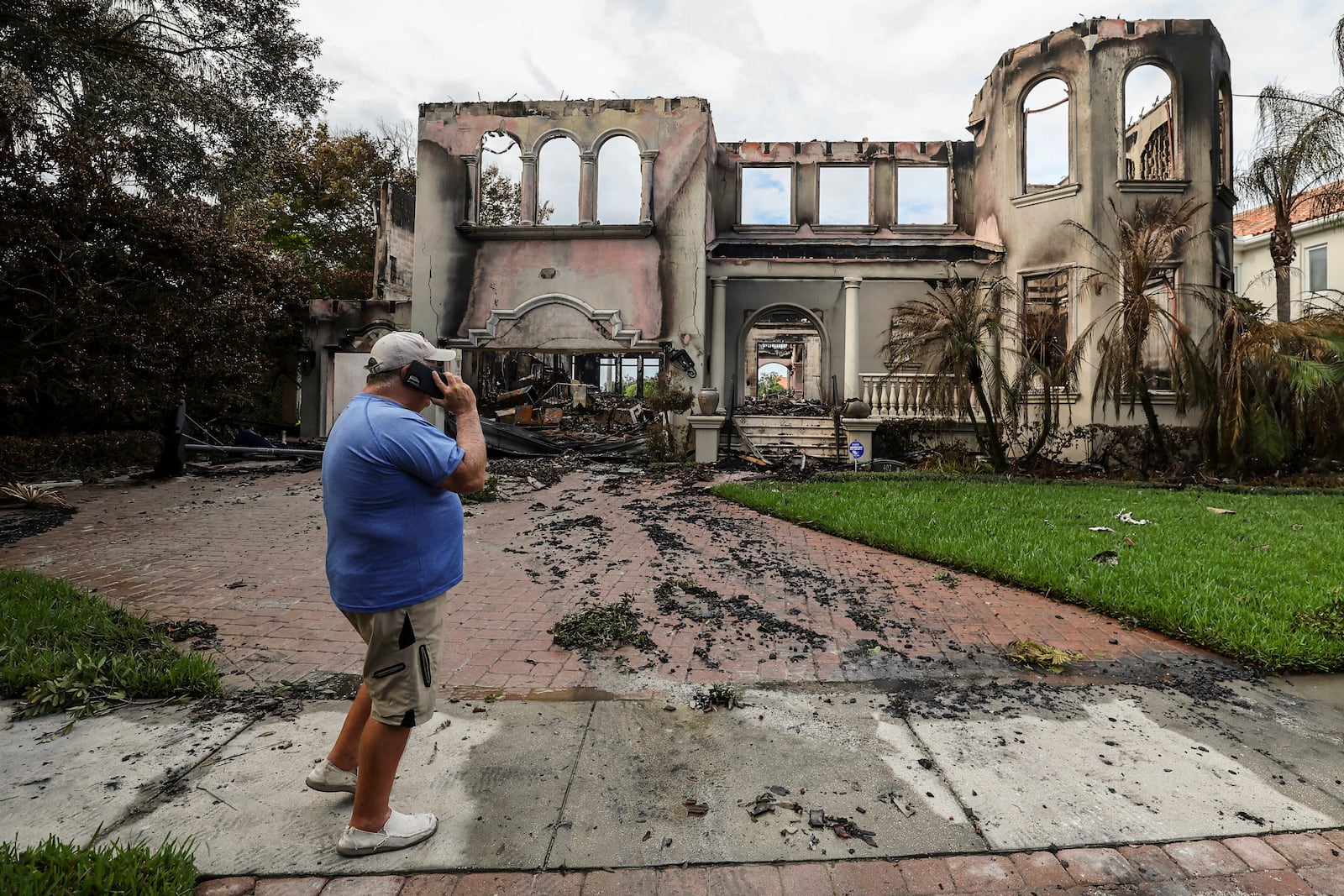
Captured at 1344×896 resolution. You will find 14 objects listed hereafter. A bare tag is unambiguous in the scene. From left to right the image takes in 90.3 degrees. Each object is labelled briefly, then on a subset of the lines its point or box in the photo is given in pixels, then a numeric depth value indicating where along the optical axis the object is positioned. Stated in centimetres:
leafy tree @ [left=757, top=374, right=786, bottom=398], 5264
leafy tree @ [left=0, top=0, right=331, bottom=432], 888
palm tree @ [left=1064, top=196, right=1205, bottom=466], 957
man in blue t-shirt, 191
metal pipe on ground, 931
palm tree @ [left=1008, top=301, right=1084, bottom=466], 997
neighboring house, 1900
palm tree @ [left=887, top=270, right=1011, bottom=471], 1001
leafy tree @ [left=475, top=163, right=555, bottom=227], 2577
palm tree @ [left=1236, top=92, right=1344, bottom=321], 1157
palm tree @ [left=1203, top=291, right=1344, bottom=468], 934
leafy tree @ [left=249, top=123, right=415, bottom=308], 2289
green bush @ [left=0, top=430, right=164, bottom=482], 970
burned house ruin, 1239
